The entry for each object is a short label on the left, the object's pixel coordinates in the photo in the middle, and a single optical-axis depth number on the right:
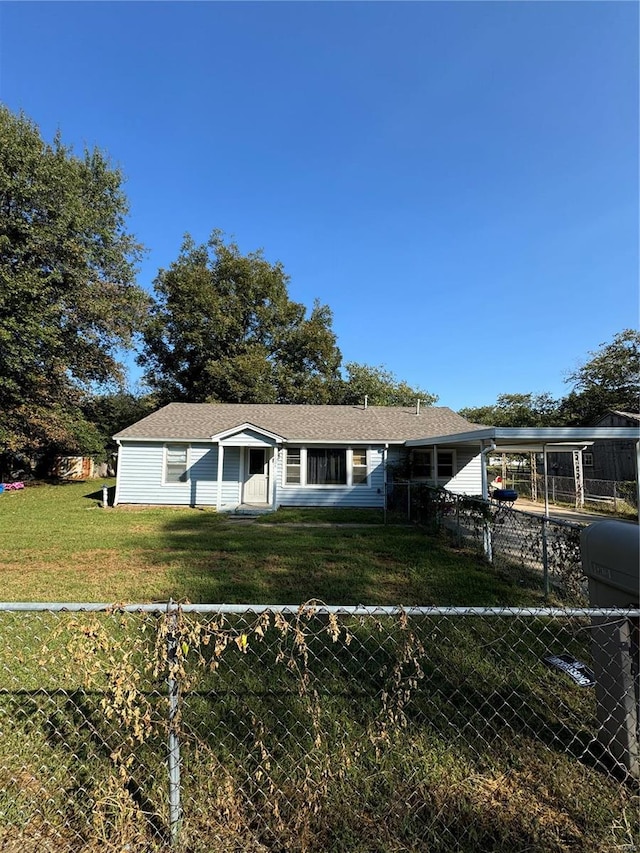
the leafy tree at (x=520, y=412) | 34.25
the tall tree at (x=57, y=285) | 17.59
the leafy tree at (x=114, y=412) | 25.36
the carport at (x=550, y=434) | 8.30
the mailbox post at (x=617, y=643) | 2.24
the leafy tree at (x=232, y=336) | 26.97
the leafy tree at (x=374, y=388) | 33.94
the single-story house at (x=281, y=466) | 15.16
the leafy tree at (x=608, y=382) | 29.59
